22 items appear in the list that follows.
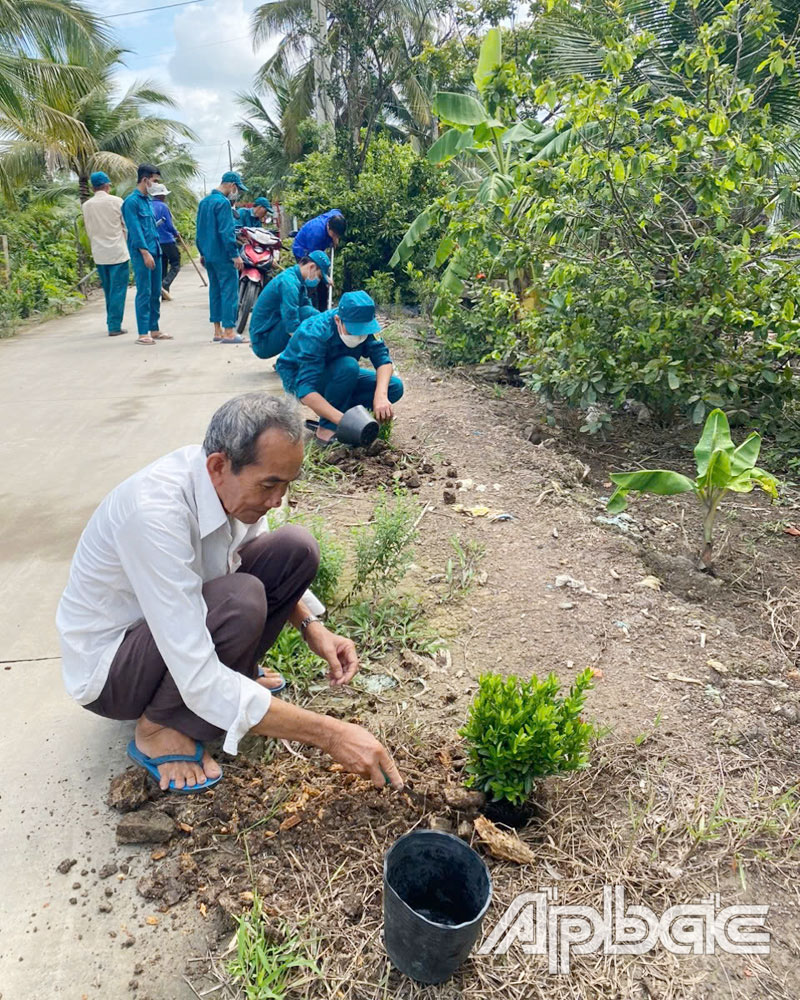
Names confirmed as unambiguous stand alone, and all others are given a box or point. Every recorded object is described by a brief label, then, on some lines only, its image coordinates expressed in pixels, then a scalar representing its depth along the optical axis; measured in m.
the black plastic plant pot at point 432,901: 1.44
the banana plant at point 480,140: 5.13
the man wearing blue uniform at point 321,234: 6.96
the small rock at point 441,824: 1.95
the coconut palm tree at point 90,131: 9.42
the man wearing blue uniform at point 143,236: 7.40
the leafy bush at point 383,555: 2.87
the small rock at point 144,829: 1.90
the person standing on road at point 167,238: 9.62
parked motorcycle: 8.20
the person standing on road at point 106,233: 7.86
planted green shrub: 1.82
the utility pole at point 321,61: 10.45
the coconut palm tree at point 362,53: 9.54
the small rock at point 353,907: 1.74
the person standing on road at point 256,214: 10.73
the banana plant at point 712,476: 2.87
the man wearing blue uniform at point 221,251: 7.23
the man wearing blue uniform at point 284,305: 5.54
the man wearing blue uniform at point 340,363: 4.31
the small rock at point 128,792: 2.00
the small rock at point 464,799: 1.94
